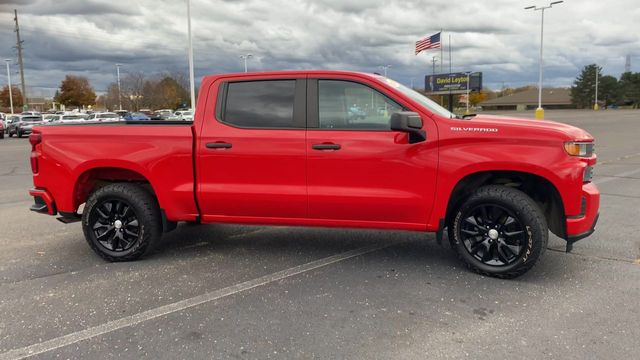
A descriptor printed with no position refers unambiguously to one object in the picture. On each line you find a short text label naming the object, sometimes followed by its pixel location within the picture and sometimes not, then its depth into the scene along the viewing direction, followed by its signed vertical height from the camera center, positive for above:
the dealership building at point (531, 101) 118.94 +3.85
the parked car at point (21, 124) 32.06 +0.04
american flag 37.62 +5.70
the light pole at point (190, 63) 26.66 +3.19
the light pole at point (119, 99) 81.00 +3.89
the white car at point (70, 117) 35.26 +0.47
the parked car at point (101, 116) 37.67 +0.56
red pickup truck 4.16 -0.44
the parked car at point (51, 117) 38.84 +0.54
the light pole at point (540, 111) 37.52 +0.36
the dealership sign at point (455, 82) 66.62 +4.79
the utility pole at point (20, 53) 56.30 +8.34
